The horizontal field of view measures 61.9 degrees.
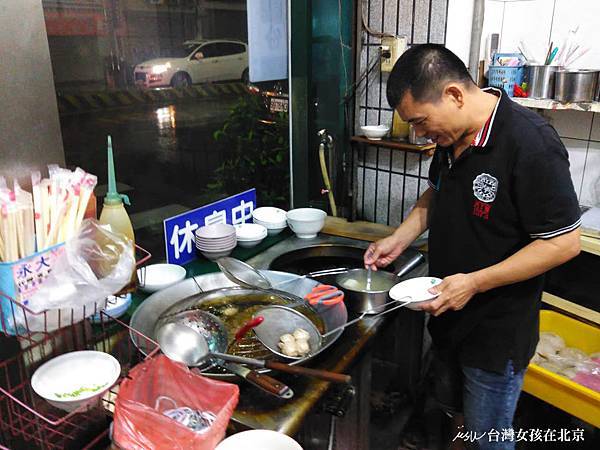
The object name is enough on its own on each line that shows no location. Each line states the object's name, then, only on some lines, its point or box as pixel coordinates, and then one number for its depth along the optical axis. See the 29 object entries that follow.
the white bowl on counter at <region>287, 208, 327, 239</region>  2.69
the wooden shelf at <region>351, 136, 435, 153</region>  2.68
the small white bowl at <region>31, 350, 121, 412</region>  1.21
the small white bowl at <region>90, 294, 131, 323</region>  1.78
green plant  2.66
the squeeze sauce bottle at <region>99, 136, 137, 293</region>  1.74
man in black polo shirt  1.67
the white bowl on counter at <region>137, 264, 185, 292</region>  2.05
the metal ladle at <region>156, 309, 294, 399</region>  1.37
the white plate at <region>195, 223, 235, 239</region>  2.39
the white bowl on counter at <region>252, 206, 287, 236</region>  2.74
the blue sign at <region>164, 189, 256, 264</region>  2.31
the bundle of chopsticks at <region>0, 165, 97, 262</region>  1.19
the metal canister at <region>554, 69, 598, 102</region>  2.54
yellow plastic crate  2.29
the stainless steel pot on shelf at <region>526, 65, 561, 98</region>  2.66
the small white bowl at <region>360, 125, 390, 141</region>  2.85
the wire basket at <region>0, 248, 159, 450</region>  1.41
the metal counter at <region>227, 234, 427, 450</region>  1.40
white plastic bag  1.22
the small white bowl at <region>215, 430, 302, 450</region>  1.23
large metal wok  1.70
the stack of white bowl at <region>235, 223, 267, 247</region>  2.56
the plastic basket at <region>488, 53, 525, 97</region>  2.72
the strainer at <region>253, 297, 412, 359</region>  1.66
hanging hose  3.06
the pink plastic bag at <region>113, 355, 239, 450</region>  1.16
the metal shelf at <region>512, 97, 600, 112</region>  2.52
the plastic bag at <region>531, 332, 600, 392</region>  2.49
